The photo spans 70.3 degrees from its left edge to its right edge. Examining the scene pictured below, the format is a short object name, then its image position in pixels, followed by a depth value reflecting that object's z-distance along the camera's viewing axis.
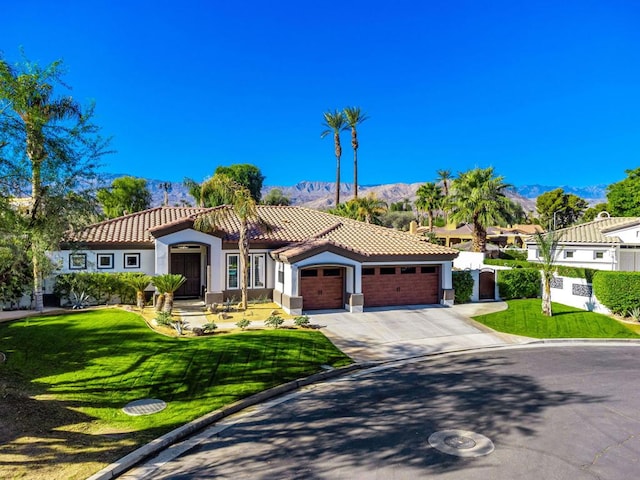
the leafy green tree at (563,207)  84.44
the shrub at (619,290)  22.17
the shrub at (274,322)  18.45
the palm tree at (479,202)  33.91
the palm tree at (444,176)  76.62
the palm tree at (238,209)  21.75
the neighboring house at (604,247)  29.14
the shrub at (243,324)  18.04
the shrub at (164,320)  17.84
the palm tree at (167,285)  20.14
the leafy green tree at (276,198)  75.75
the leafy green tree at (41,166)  9.73
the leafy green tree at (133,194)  65.39
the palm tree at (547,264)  22.52
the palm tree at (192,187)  44.96
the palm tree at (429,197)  67.06
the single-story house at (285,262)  22.62
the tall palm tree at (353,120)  57.34
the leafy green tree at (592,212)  75.50
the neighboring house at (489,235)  65.94
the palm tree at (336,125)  57.84
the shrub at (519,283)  26.72
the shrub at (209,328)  17.11
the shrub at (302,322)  18.80
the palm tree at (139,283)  21.99
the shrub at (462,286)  25.28
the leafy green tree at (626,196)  51.31
